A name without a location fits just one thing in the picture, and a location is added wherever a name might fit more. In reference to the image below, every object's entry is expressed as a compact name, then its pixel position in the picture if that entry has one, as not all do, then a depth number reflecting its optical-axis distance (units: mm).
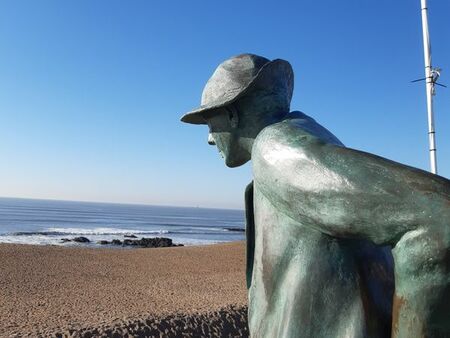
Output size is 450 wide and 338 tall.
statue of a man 896
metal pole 8461
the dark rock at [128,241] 37588
